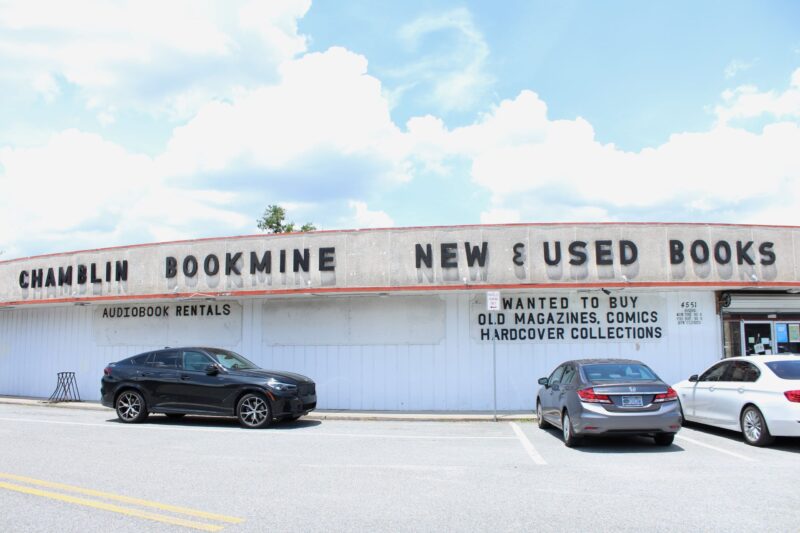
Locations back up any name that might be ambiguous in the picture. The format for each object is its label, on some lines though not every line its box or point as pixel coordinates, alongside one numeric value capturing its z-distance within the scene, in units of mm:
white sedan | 9750
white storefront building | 15688
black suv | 12906
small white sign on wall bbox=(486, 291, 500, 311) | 14178
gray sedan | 9727
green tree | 51312
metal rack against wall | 19266
